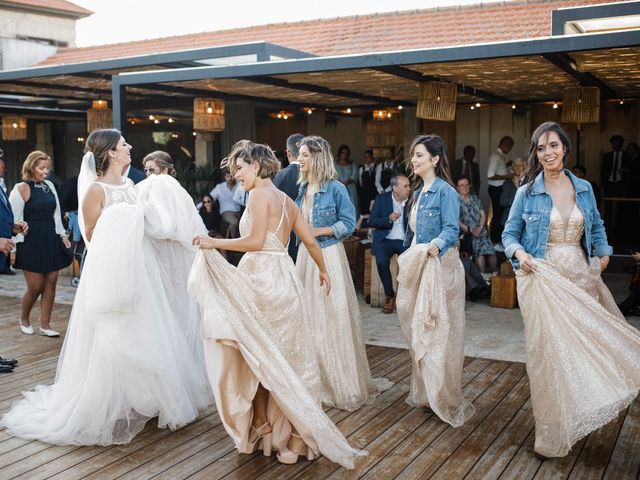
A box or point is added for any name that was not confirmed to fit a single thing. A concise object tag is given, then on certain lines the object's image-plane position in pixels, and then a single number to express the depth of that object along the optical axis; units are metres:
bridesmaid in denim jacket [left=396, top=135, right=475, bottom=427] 4.86
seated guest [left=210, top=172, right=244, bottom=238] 12.29
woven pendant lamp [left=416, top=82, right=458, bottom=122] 8.45
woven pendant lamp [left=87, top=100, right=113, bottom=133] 12.31
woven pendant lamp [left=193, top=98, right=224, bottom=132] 10.12
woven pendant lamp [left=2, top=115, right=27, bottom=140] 15.54
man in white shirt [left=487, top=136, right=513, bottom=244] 12.34
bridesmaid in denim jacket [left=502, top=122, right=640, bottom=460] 3.95
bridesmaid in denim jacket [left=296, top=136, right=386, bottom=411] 5.21
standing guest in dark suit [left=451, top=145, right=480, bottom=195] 13.08
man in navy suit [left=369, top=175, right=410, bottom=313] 8.60
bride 4.62
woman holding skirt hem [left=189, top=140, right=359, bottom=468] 4.01
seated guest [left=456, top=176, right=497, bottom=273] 9.40
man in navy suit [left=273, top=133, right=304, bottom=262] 6.41
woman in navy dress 7.18
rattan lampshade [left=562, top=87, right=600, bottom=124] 8.72
